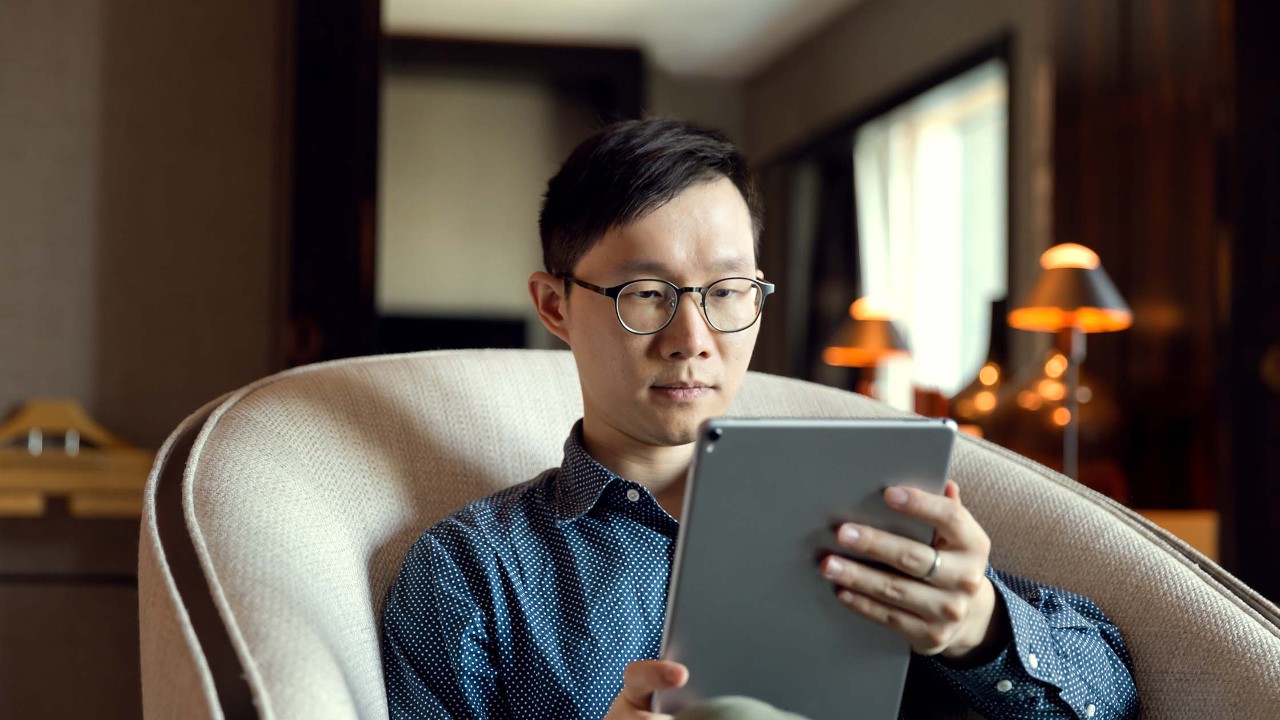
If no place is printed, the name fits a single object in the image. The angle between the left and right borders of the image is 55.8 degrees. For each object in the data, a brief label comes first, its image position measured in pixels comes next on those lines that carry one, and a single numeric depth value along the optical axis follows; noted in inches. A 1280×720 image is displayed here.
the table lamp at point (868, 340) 170.1
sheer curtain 221.9
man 39.9
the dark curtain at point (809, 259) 272.2
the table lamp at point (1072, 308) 114.6
